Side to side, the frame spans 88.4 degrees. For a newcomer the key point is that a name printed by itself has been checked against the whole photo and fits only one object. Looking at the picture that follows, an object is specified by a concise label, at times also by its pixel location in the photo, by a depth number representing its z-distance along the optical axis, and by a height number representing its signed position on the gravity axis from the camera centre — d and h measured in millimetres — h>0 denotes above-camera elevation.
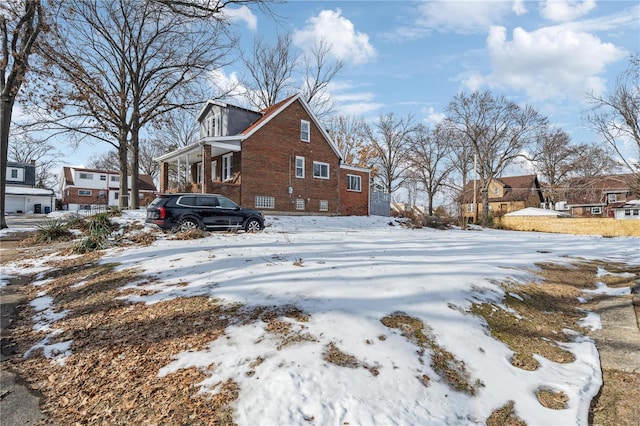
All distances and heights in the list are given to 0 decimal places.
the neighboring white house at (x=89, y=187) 49094 +3537
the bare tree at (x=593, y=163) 22992 +4589
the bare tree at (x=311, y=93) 34625 +12482
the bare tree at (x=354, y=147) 42531 +8355
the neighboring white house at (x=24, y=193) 41875 +2119
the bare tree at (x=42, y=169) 52225 +7371
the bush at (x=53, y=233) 10953 -780
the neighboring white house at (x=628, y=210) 38891 +286
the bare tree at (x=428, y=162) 42375 +6496
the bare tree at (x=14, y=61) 13453 +6348
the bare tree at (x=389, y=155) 43438 +7512
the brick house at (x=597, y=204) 43659 +1141
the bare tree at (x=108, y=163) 59375 +9000
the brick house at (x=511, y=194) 47750 +2605
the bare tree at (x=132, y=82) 18688 +7855
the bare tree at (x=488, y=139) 32938 +7487
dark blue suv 11164 -128
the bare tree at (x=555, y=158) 36684 +6444
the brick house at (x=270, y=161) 20062 +3378
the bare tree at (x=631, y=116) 20247 +6044
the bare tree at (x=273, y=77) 33406 +13779
